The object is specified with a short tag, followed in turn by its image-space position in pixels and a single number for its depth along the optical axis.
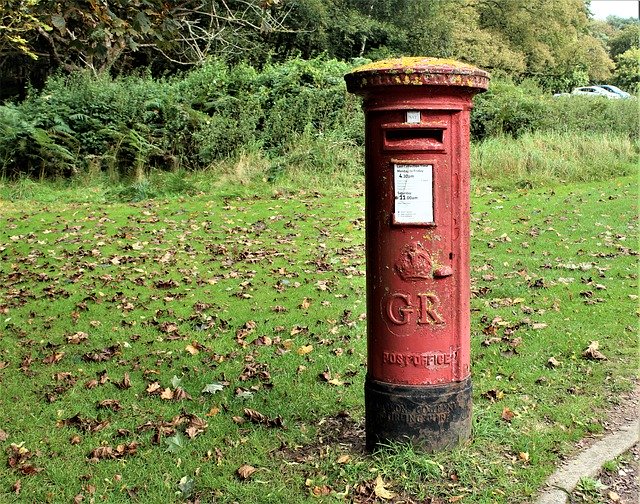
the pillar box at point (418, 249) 3.34
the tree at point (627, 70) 44.72
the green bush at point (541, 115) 15.84
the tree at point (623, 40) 54.59
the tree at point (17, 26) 6.91
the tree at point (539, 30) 31.48
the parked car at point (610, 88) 34.02
